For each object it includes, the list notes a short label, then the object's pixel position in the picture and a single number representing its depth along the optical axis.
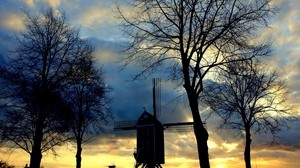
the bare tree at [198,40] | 17.77
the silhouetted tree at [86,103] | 31.00
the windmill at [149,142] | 41.69
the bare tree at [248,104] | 33.06
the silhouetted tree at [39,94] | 24.73
